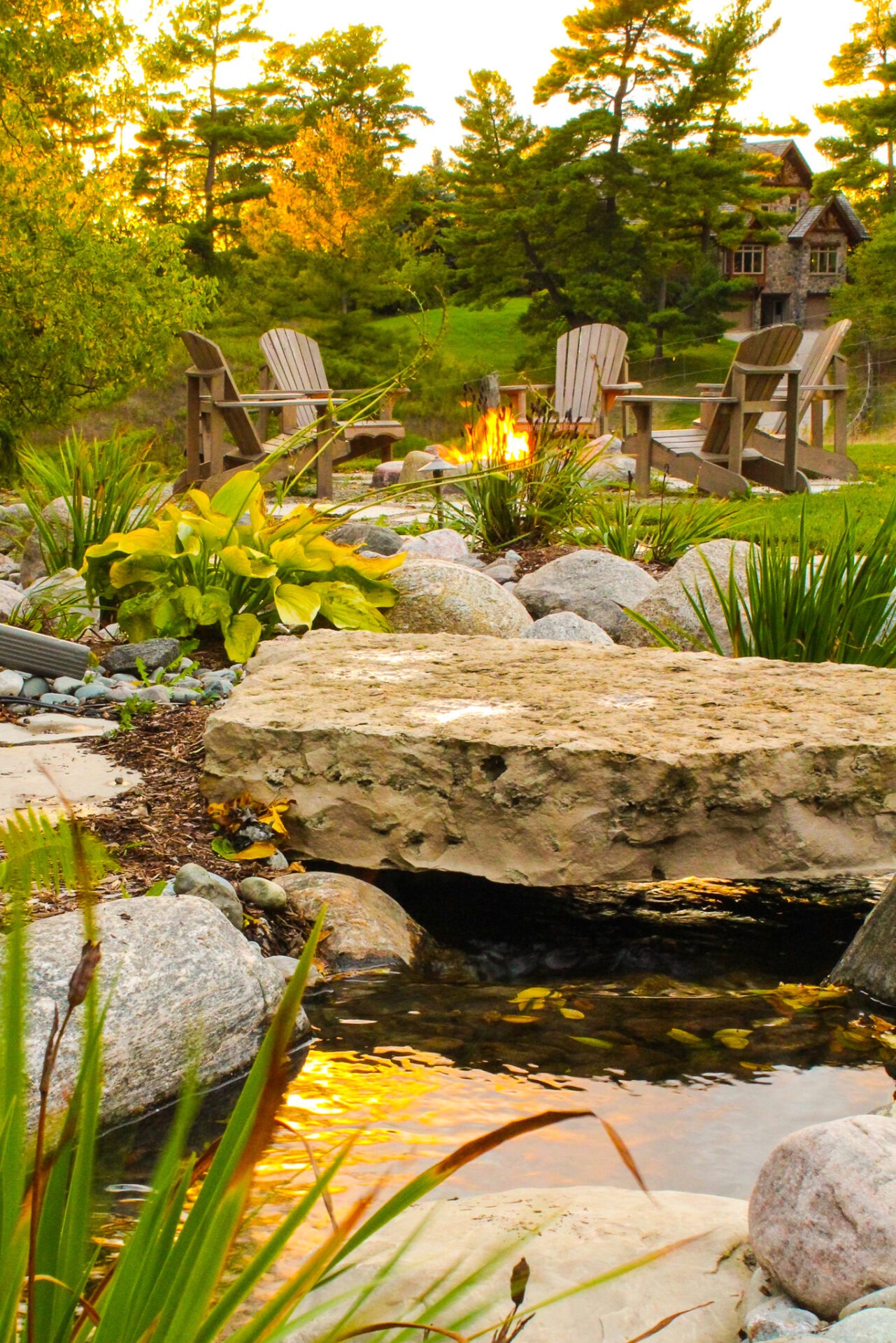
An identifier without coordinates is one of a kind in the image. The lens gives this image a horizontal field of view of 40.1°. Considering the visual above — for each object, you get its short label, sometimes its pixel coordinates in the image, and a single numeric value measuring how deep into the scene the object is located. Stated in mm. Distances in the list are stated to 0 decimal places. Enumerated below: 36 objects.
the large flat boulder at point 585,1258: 1507
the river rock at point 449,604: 5000
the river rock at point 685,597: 4770
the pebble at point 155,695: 4047
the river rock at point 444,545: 6516
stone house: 40625
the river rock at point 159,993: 2066
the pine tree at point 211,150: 26750
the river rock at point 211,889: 2664
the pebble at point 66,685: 4141
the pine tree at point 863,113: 29891
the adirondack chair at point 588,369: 13680
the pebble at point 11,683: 4051
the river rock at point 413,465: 11702
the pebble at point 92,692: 4098
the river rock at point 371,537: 6457
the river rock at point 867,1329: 1282
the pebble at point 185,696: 4086
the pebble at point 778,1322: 1456
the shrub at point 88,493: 5535
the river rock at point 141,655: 4438
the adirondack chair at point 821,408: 10938
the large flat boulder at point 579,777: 2834
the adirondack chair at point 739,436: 10070
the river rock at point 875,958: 2539
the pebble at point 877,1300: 1375
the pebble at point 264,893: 2789
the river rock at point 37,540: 5766
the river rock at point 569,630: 4988
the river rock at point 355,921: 2709
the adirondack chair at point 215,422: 9836
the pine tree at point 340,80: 28938
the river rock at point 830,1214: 1482
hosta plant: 4566
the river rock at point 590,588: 5496
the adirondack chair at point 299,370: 12234
